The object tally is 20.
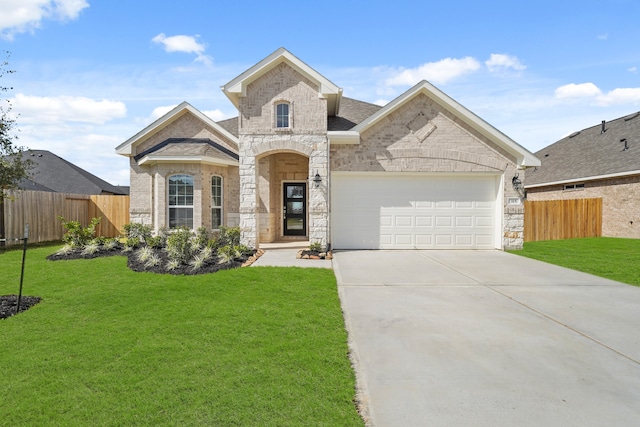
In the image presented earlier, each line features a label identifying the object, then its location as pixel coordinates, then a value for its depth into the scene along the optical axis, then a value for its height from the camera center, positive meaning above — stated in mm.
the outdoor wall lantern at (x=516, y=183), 11969 +800
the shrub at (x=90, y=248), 10867 -1393
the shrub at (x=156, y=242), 11531 -1234
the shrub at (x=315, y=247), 10578 -1260
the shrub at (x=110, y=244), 11537 -1338
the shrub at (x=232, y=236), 11220 -998
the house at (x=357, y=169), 11141 +1274
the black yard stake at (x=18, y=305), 5523 -1629
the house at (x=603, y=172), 16922 +1924
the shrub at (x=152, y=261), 8914 -1475
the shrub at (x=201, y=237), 10508 -1035
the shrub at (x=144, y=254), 9414 -1390
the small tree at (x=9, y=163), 11266 +1368
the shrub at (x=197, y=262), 8594 -1457
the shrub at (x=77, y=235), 11445 -1015
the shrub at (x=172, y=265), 8552 -1489
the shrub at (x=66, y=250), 10872 -1449
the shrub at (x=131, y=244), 11375 -1305
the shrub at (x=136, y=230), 12711 -936
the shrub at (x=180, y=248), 9078 -1130
